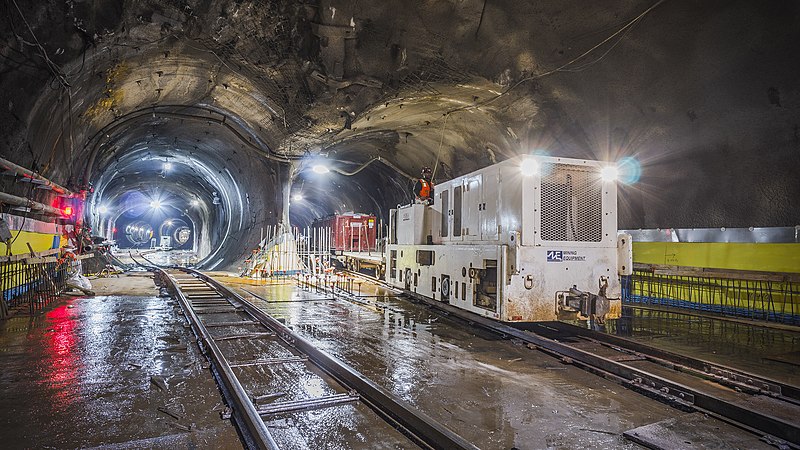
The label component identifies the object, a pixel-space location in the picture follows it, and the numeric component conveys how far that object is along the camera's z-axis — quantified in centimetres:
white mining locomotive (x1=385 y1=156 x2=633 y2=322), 591
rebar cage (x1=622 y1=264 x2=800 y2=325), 810
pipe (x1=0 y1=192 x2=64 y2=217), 680
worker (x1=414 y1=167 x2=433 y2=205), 910
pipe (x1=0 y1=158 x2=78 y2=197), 648
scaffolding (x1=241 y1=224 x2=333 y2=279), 1499
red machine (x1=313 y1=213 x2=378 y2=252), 2017
